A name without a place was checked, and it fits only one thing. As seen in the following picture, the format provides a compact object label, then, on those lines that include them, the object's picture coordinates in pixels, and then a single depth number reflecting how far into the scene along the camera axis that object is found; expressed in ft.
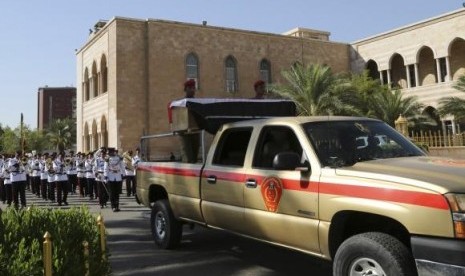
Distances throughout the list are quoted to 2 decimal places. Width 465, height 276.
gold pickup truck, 11.93
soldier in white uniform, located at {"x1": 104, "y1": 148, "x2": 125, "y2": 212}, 46.03
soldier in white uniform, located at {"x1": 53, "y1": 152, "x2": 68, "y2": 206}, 53.31
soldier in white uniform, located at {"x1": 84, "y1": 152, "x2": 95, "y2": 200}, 60.57
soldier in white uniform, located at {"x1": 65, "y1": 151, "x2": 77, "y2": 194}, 67.00
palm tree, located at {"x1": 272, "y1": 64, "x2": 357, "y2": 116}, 89.86
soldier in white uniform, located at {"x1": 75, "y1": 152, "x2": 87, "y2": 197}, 63.56
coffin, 23.12
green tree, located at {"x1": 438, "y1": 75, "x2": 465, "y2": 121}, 83.05
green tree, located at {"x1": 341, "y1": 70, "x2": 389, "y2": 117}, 93.86
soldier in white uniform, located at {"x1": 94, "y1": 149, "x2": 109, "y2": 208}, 48.73
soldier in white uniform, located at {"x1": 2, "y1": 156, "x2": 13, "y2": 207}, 53.83
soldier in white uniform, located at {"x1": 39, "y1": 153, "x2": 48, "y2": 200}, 60.61
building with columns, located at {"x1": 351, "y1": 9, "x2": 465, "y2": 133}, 109.81
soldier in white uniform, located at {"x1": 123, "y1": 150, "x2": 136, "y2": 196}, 61.72
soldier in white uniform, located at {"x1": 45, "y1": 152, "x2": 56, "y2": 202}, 55.83
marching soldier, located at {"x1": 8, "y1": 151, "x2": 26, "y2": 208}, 50.24
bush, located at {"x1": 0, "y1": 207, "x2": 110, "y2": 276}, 11.95
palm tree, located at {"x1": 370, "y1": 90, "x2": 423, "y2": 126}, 93.56
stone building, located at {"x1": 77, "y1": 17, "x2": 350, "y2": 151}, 104.83
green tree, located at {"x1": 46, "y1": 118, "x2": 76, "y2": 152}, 260.83
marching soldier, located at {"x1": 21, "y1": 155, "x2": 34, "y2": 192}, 54.65
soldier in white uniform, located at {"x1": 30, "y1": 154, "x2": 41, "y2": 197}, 65.62
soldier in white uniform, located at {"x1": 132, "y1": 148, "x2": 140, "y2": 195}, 63.46
